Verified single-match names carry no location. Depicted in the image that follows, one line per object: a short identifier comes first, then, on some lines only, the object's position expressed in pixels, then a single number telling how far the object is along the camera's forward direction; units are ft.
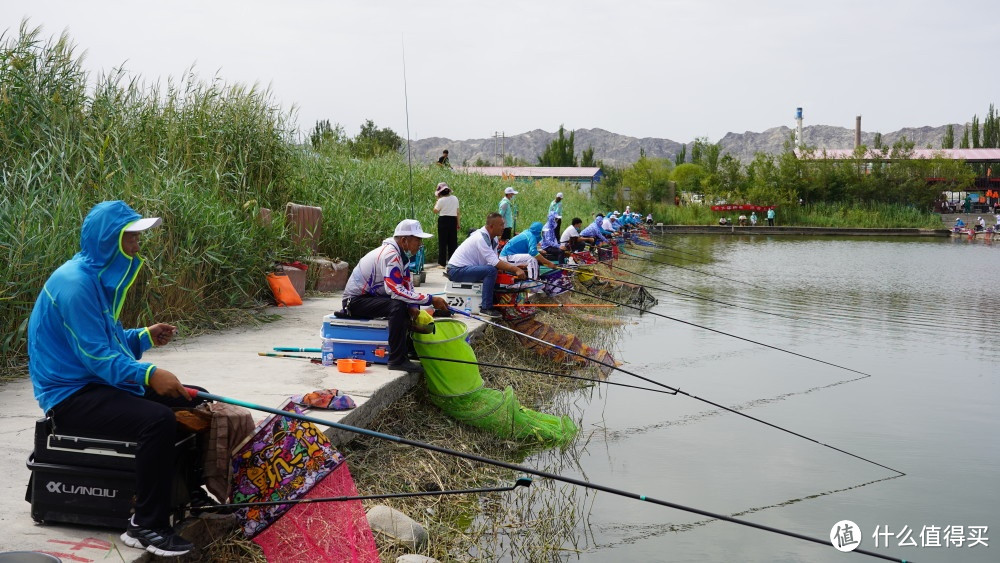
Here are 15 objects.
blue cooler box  20.81
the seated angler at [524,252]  35.86
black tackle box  10.80
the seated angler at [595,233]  64.31
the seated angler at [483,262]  29.37
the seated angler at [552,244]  47.09
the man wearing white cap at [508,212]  48.14
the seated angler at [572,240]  56.80
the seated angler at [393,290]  20.40
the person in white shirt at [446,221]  43.19
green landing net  20.43
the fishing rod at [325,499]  10.92
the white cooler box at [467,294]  28.73
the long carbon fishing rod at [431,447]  10.57
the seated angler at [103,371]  10.48
